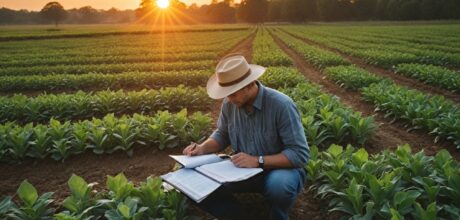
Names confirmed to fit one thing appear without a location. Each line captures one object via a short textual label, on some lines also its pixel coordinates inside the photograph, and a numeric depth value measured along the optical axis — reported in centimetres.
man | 358
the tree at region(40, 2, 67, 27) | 11925
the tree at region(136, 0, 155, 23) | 13300
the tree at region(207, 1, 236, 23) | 12744
